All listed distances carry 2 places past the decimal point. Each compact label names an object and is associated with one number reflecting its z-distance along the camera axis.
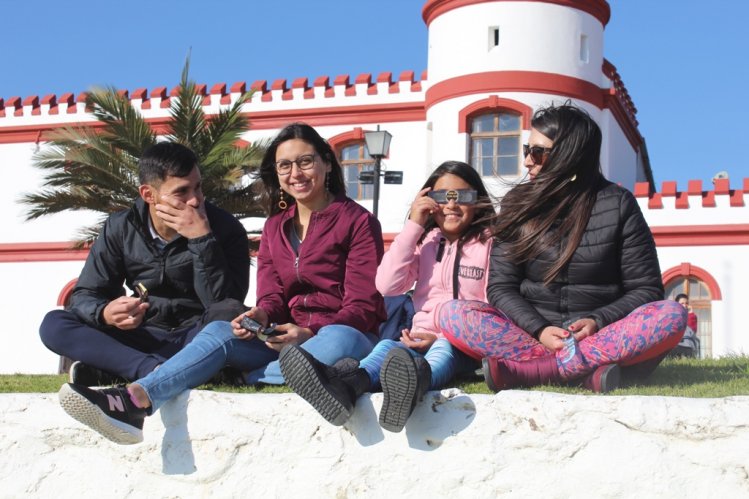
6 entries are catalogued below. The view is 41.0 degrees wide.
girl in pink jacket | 4.44
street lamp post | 15.69
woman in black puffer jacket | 4.25
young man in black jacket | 4.75
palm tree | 16.16
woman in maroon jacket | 4.12
